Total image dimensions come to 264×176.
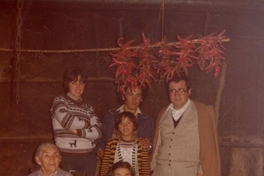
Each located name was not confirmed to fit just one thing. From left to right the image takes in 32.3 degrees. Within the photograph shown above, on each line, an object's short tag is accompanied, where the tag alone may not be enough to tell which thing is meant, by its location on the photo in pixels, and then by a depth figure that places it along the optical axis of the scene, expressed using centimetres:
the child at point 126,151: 534
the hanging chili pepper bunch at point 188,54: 530
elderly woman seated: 482
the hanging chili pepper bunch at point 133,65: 550
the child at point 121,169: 485
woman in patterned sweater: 527
